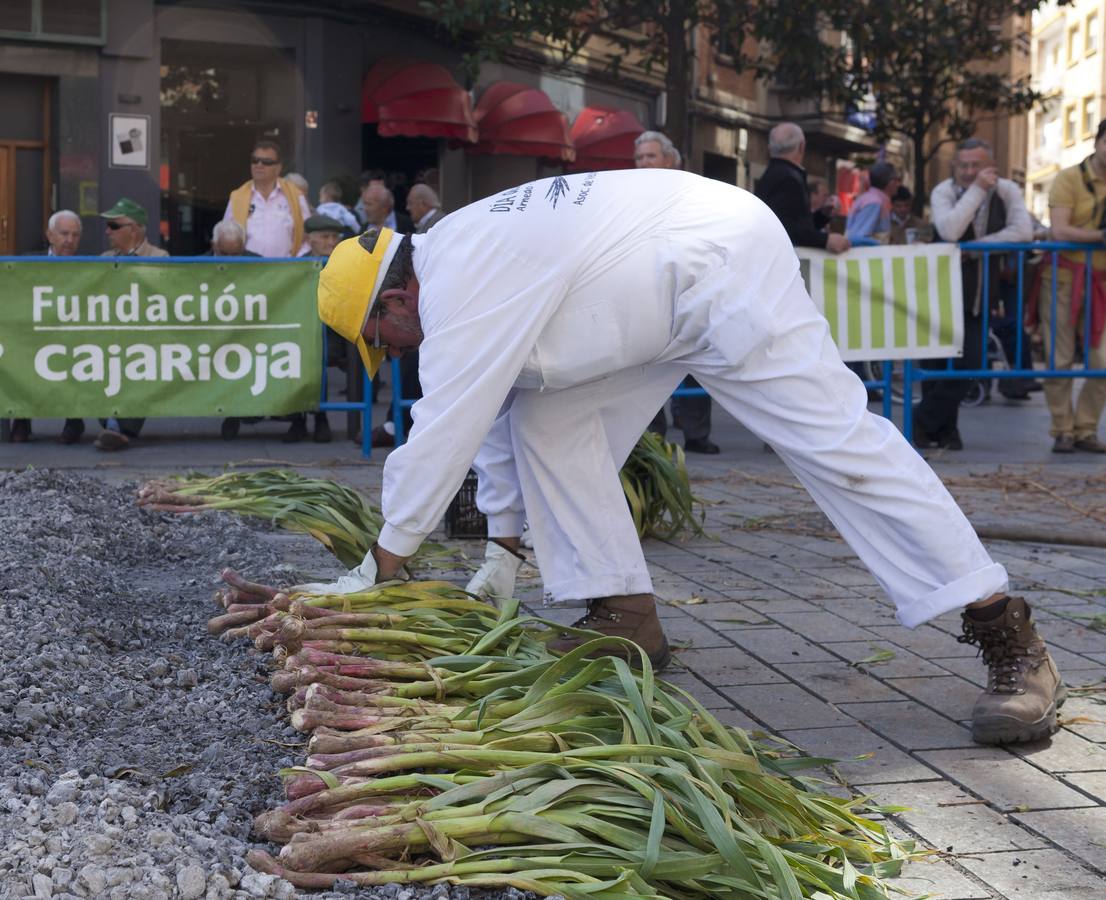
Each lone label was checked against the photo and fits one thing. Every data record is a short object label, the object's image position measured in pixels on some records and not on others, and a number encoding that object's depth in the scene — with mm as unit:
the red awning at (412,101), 20047
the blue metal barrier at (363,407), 10070
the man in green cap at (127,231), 11141
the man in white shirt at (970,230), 10781
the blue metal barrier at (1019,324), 10359
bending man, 3875
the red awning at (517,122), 22297
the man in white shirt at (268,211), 12742
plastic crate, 6883
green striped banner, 10070
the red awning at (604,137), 24844
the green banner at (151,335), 9633
